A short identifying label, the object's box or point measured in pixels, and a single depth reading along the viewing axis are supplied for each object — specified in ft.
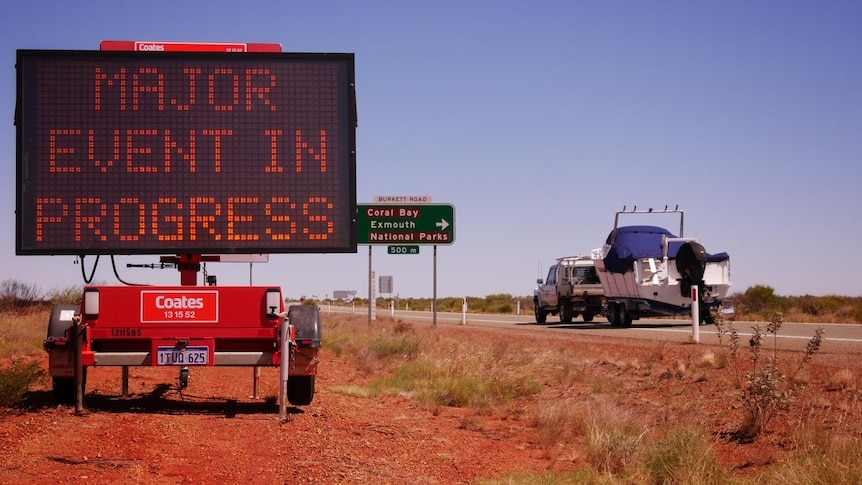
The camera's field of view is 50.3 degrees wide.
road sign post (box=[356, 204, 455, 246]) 101.45
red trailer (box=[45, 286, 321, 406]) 32.24
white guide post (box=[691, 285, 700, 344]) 68.55
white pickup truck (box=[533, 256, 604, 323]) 122.83
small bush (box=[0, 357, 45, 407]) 33.35
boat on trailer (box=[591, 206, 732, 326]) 98.32
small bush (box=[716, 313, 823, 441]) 33.40
